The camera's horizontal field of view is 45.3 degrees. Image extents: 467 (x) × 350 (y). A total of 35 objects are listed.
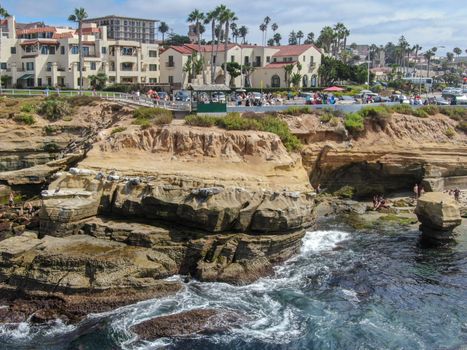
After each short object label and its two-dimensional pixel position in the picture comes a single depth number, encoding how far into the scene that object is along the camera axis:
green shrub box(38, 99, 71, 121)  49.09
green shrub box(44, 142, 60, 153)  46.25
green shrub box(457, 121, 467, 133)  47.97
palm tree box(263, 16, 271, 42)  134.75
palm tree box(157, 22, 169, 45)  163.62
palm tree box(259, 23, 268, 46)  137.00
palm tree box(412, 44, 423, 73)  144.12
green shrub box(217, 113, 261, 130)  38.34
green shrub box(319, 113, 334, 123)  43.91
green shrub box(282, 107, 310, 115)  44.19
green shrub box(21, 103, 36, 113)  48.82
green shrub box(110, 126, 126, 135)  39.08
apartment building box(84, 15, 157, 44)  137.50
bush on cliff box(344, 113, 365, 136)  44.03
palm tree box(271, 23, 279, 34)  147.25
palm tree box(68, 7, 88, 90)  63.25
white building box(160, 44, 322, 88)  84.69
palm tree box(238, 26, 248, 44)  138.50
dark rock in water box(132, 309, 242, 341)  22.02
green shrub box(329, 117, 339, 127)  43.69
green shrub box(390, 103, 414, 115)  47.81
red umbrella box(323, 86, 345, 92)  68.69
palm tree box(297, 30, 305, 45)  157.20
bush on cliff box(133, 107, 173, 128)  39.88
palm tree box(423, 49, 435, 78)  141.90
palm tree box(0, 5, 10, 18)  77.53
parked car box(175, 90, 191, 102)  54.82
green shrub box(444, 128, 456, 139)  46.73
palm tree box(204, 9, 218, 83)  71.47
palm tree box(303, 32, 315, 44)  145.81
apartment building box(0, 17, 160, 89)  75.38
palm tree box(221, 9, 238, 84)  69.94
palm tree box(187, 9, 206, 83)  72.62
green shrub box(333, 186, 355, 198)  42.81
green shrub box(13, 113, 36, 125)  47.34
